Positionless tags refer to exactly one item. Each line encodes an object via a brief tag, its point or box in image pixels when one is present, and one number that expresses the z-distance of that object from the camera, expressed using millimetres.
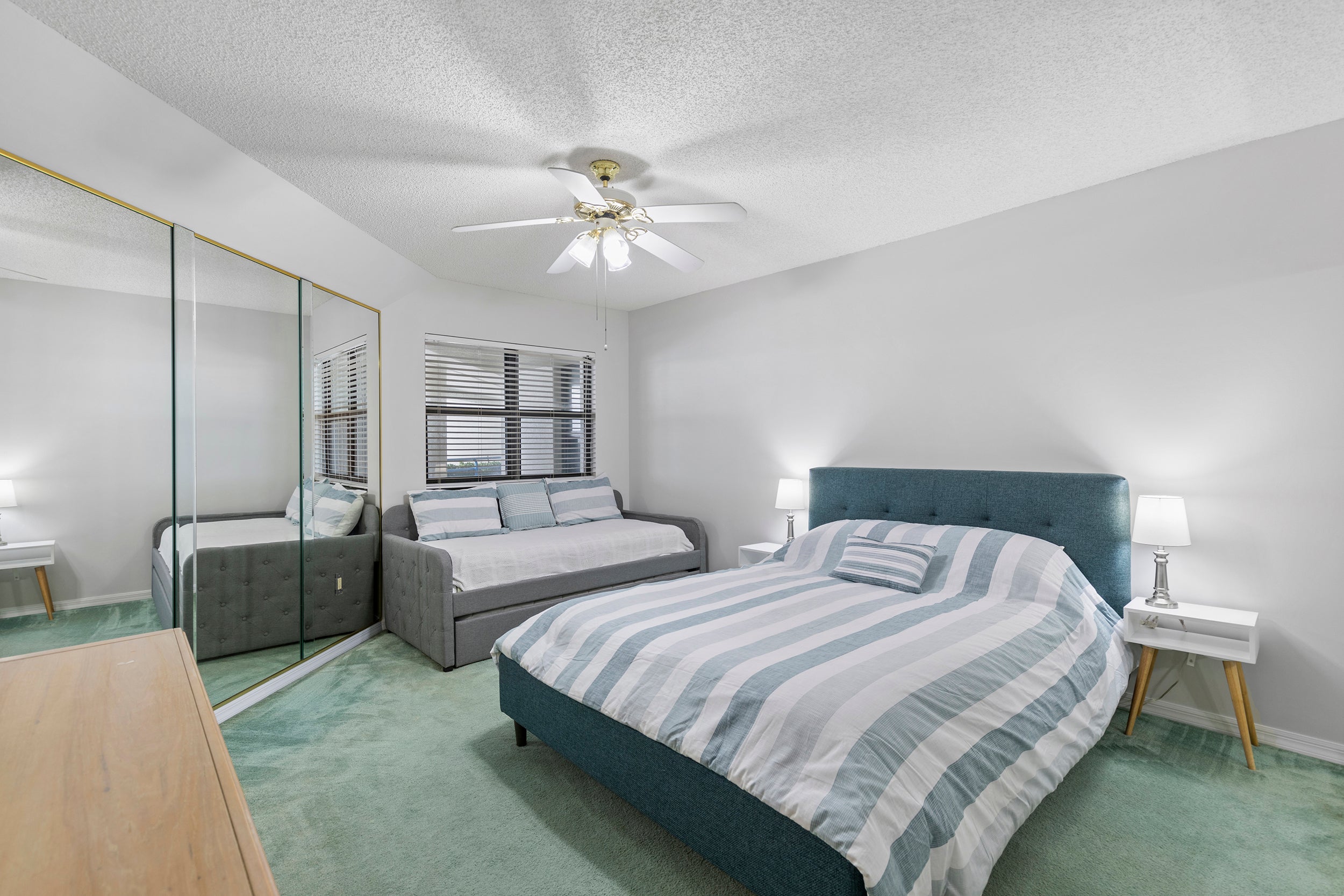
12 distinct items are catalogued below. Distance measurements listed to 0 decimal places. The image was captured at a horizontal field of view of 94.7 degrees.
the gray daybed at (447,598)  3389
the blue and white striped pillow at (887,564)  2809
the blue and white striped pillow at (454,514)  4043
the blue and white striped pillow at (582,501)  4770
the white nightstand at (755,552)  4109
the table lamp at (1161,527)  2539
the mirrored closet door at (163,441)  2004
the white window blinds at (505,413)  4570
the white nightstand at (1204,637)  2379
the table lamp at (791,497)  4059
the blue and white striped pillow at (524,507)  4453
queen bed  1436
